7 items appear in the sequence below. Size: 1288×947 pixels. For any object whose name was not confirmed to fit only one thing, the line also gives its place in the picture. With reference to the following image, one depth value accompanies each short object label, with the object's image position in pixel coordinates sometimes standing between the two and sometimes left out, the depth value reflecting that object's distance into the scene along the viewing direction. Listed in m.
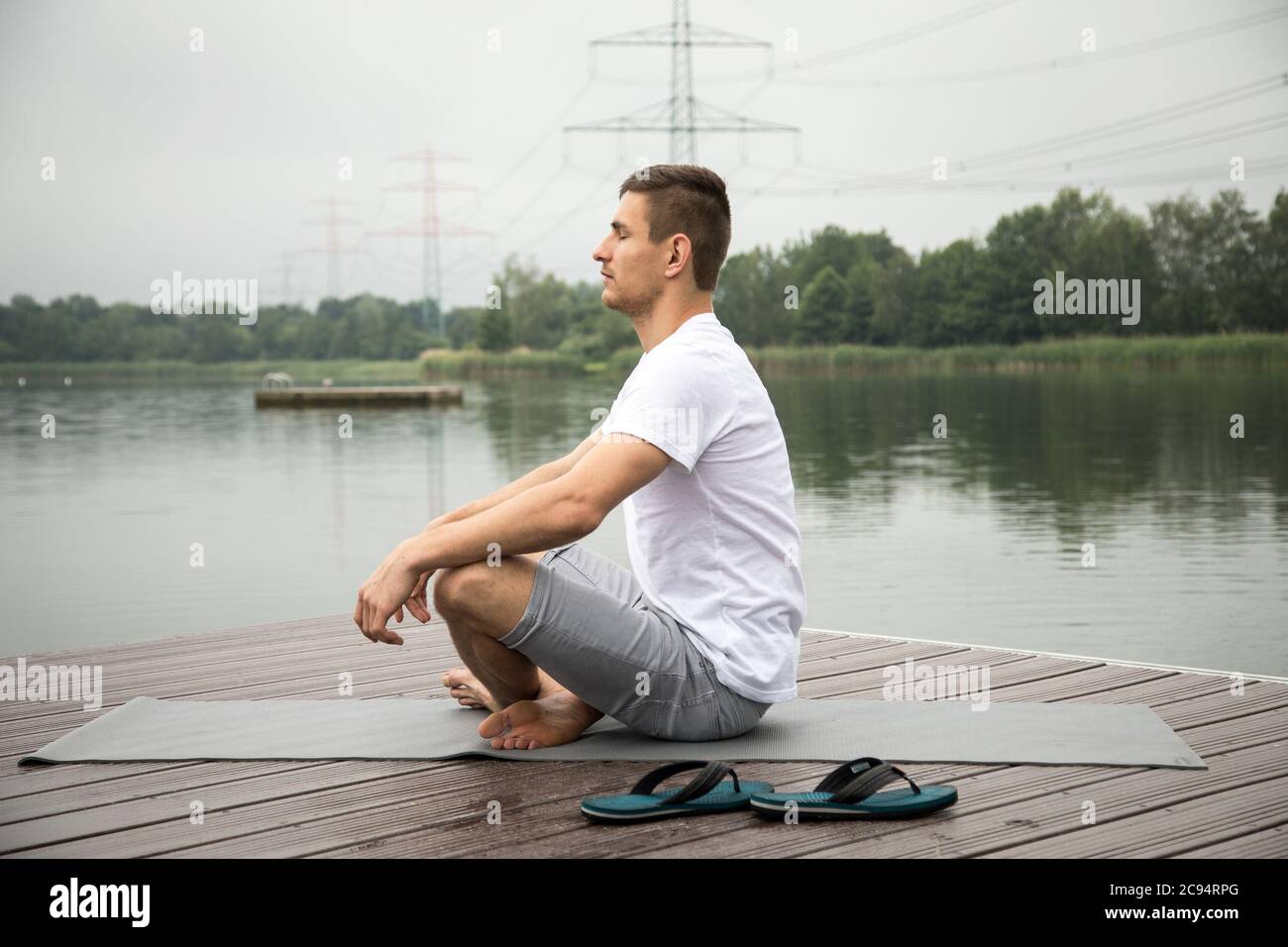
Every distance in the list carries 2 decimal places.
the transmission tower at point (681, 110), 26.86
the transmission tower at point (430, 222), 36.44
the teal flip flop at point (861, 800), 2.41
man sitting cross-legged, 2.54
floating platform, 36.69
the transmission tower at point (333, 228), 55.84
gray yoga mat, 2.86
